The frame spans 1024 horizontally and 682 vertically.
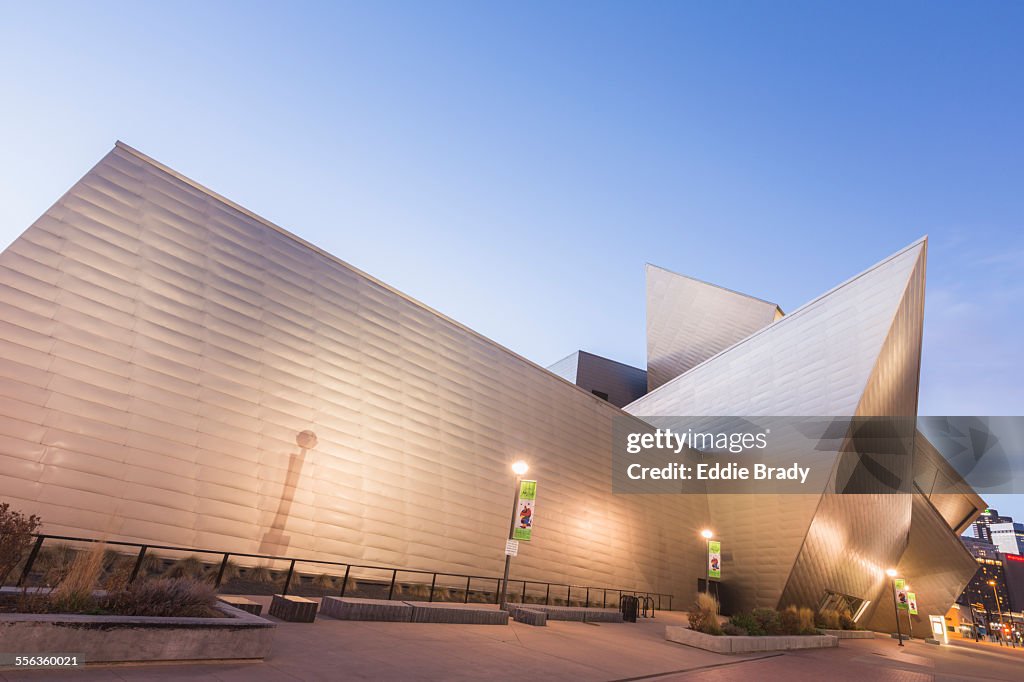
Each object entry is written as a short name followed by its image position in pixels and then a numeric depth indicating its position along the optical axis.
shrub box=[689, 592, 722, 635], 13.64
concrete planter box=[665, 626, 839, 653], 12.82
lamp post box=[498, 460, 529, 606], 15.46
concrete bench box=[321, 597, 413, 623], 9.98
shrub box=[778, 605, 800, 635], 17.39
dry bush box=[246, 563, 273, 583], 14.05
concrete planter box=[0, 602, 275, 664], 4.63
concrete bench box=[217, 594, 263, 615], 8.42
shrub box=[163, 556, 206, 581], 12.72
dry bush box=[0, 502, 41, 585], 5.64
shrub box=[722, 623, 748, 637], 14.00
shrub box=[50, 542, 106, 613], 5.38
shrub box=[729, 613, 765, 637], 14.71
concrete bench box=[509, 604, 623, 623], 15.61
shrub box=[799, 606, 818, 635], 18.47
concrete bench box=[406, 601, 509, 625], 10.77
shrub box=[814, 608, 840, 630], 25.32
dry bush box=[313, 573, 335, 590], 15.26
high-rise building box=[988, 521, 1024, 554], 171.38
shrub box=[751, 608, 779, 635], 16.00
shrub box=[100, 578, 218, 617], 5.71
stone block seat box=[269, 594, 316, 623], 8.79
